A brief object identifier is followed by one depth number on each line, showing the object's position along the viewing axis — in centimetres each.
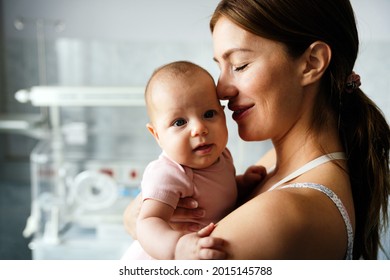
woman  60
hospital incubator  216
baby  68
